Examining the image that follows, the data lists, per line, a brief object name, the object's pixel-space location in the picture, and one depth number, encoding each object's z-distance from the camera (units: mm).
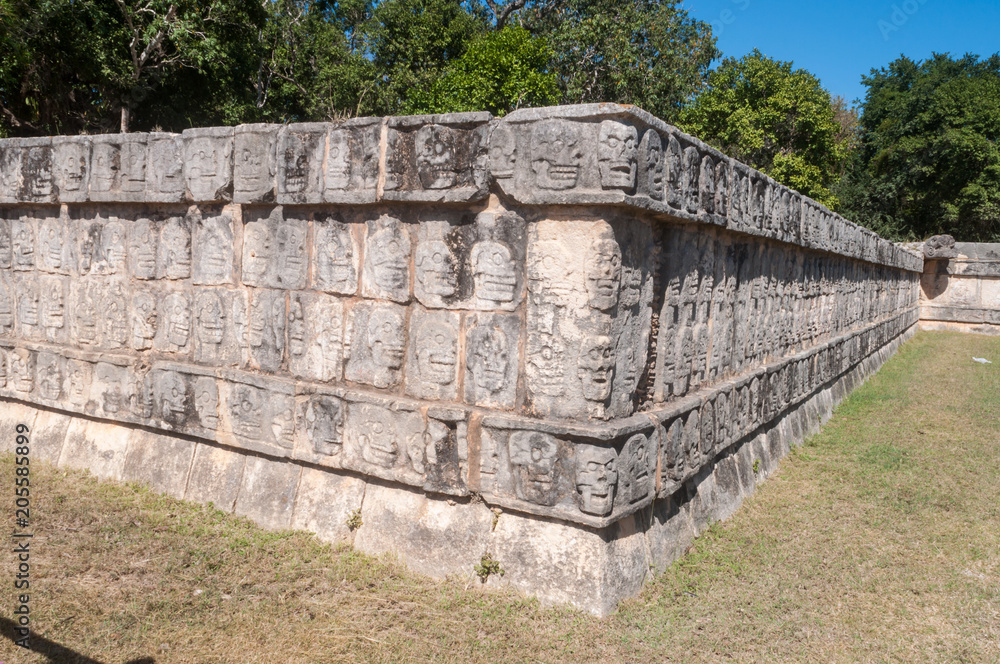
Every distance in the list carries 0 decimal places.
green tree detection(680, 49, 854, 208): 25219
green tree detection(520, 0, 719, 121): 21531
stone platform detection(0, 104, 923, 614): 3268
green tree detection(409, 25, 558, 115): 16859
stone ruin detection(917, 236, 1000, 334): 17828
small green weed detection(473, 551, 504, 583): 3408
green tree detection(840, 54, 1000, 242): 26547
